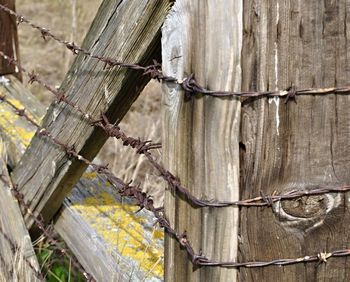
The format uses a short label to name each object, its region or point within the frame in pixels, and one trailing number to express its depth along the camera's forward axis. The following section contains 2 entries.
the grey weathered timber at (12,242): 2.05
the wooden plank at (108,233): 1.90
